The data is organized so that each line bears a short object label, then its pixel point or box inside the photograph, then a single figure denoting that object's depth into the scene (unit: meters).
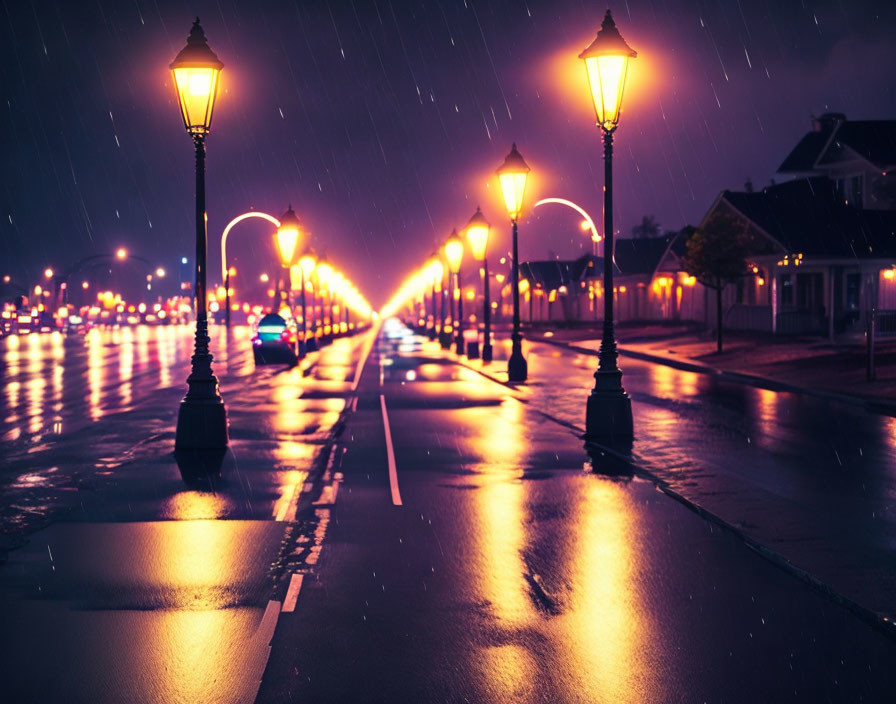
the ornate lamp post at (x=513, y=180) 25.98
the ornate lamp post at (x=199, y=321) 15.66
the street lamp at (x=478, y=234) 38.97
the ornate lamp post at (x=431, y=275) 70.62
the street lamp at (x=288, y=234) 42.34
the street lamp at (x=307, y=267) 53.97
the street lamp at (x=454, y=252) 48.31
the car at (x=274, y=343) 43.28
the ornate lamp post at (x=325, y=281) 70.40
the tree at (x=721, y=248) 44.12
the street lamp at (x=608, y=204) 16.31
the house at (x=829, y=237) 45.59
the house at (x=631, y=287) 74.00
